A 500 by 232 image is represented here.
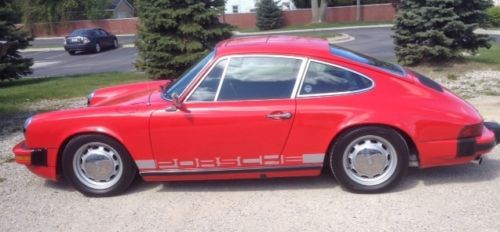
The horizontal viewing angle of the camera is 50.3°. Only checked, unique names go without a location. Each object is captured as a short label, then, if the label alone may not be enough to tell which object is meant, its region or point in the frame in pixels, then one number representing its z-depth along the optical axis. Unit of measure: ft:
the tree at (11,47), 47.70
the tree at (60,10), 166.40
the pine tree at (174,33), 39.68
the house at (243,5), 186.70
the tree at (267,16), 147.54
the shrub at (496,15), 110.73
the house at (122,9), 195.40
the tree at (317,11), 155.94
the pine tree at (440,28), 39.73
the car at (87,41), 104.17
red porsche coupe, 15.25
